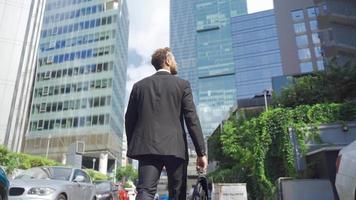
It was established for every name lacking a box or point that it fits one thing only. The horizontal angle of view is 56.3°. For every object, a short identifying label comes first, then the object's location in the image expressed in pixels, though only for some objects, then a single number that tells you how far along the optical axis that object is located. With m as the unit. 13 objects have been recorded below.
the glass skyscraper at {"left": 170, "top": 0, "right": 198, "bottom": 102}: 192.10
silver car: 7.35
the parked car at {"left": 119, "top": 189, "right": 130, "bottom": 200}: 16.50
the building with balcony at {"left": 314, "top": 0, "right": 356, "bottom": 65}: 28.59
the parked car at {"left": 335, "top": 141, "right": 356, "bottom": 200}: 3.89
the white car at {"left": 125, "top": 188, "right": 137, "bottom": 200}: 24.11
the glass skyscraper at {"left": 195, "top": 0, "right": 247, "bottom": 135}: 155.25
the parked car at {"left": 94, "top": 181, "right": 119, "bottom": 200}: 13.55
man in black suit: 3.08
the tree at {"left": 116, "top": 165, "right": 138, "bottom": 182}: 71.98
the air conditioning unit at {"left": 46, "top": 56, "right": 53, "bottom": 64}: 61.19
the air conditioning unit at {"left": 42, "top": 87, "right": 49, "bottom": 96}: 57.96
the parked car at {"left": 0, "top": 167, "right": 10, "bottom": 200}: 4.57
